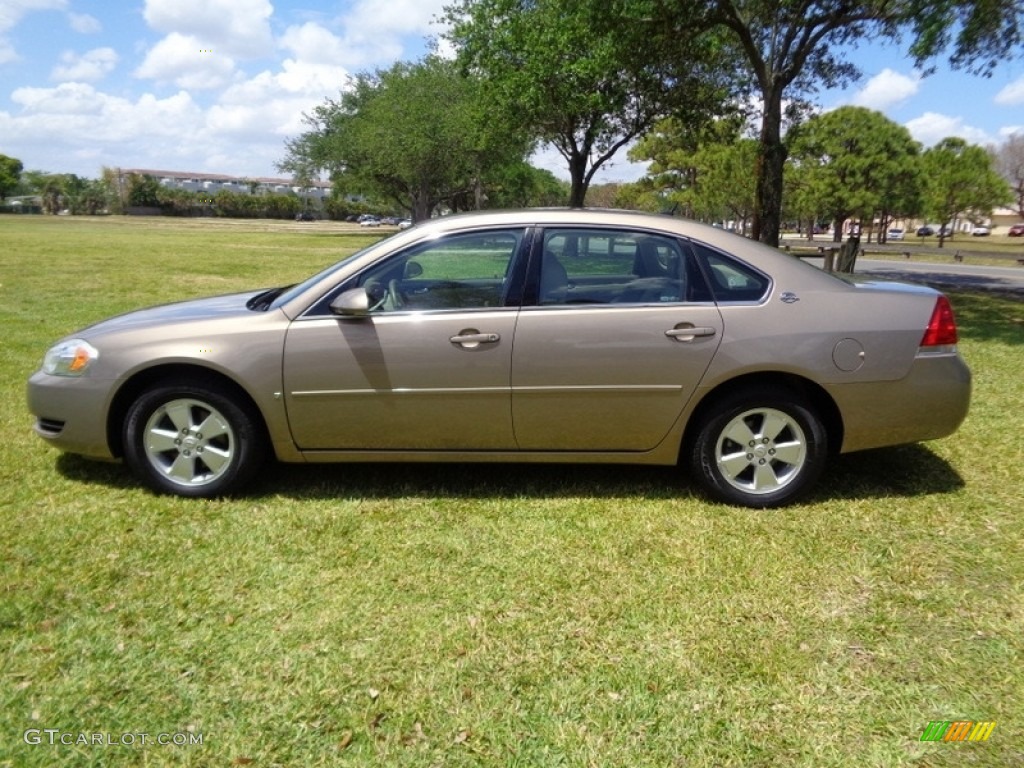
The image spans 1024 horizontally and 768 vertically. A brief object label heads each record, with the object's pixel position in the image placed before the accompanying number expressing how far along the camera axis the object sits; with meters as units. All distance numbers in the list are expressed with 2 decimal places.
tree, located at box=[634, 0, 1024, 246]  11.35
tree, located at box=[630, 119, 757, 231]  39.53
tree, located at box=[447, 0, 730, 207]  18.59
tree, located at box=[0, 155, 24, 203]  97.69
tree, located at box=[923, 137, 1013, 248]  43.88
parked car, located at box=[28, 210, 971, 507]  3.73
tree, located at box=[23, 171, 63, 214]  99.06
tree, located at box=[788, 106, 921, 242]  40.31
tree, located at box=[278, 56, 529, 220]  41.12
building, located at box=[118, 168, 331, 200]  151.25
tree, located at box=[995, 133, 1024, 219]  58.33
